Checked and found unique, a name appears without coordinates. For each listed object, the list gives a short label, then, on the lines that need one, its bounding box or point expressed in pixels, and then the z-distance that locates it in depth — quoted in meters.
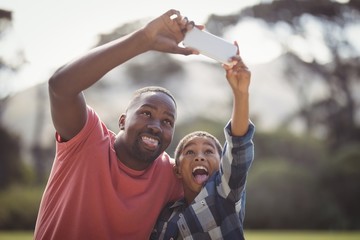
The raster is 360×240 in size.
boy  2.32
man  2.11
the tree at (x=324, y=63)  19.25
